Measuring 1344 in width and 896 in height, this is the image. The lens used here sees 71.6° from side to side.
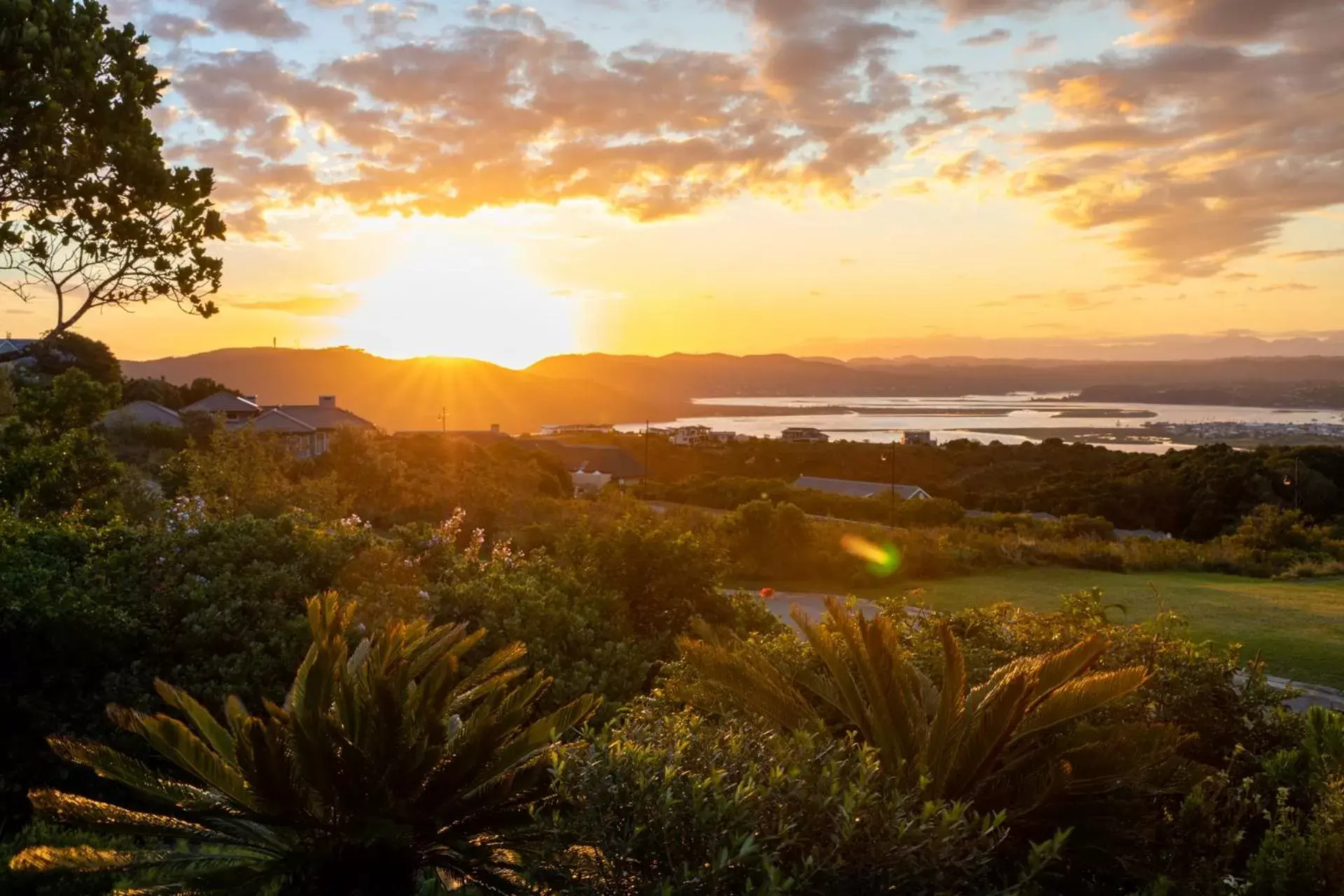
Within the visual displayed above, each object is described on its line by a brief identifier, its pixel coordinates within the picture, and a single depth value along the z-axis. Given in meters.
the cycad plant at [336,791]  3.35
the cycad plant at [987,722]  3.14
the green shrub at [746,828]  2.38
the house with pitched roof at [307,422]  45.25
